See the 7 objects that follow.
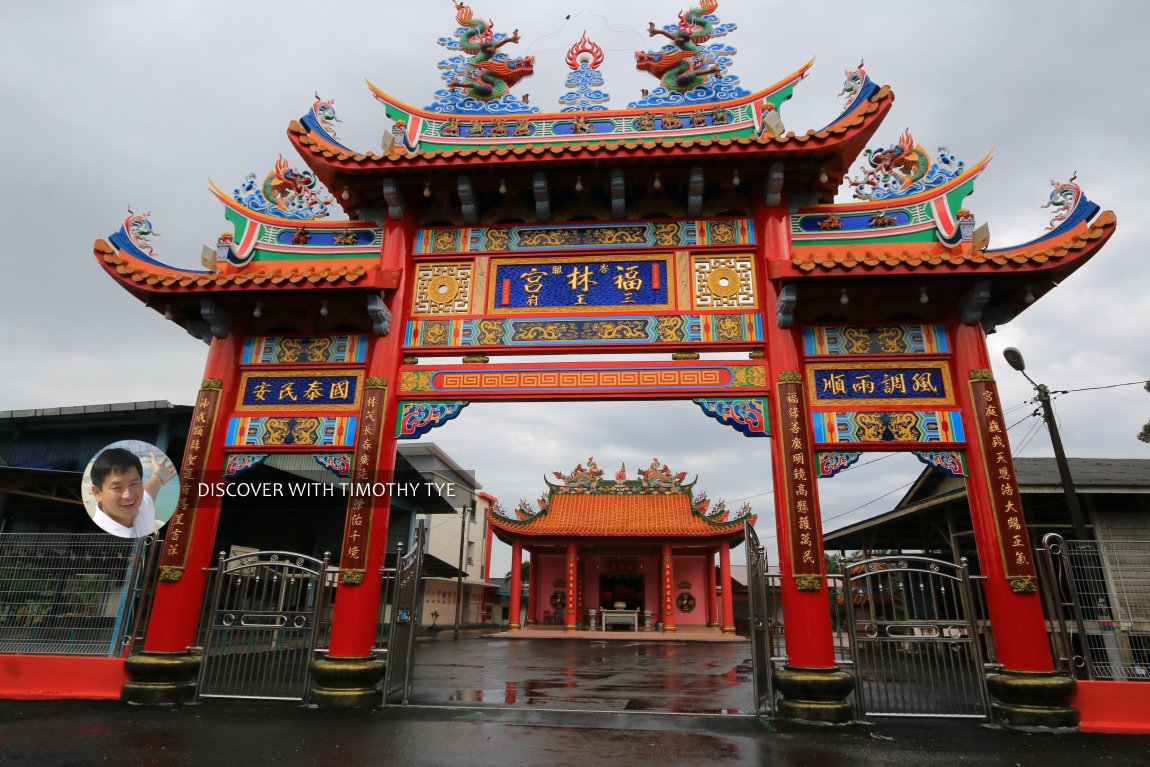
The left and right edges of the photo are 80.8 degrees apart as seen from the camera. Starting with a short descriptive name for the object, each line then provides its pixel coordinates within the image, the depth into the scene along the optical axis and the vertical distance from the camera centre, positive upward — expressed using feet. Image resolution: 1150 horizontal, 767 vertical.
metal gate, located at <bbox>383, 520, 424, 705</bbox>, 24.44 -0.08
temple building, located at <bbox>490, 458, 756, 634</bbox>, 88.94 +9.85
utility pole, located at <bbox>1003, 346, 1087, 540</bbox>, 38.34 +10.04
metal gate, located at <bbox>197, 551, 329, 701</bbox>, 24.14 -0.34
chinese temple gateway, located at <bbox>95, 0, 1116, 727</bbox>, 23.76 +12.08
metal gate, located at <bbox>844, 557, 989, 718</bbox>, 21.98 +0.06
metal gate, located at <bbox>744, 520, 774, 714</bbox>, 23.26 +0.11
